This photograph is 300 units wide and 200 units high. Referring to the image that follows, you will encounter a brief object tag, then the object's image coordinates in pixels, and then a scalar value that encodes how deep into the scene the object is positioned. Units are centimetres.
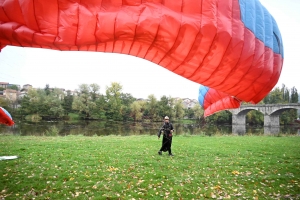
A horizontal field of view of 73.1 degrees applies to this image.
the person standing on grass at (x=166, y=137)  800
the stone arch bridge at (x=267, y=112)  4466
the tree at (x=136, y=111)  4641
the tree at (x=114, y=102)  4625
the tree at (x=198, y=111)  4908
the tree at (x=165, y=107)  4681
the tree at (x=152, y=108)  4744
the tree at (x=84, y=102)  4259
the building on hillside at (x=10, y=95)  3950
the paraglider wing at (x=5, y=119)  495
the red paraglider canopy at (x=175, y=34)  215
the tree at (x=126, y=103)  4759
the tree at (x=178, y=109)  4800
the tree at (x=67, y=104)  4356
